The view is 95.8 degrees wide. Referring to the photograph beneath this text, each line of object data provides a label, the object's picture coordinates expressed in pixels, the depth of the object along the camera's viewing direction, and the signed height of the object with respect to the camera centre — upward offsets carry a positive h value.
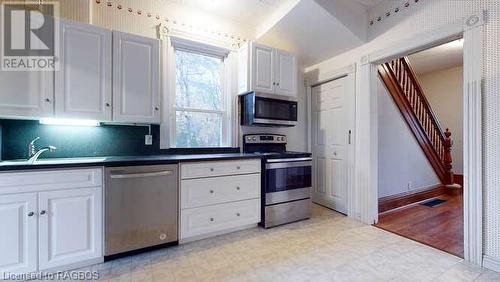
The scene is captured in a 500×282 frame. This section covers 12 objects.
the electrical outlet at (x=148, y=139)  2.64 +0.02
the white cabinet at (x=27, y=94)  1.84 +0.39
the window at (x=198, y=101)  2.95 +0.55
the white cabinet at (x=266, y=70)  3.02 +0.99
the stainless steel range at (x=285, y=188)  2.77 -0.60
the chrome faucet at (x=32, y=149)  2.06 -0.08
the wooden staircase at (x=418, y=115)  3.66 +0.48
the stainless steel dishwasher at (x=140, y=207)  1.95 -0.61
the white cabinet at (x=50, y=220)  1.63 -0.61
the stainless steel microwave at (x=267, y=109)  3.05 +0.44
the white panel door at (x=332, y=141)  3.25 +0.00
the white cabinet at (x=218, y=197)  2.32 -0.62
